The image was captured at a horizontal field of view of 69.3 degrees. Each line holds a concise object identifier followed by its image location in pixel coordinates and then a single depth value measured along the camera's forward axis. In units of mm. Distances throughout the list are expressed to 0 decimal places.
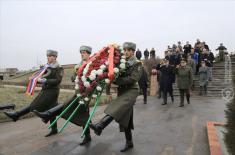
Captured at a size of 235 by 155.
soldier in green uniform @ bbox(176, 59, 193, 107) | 6946
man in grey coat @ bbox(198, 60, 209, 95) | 9449
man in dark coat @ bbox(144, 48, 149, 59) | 14719
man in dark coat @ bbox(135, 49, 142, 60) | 13602
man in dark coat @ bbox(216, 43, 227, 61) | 13756
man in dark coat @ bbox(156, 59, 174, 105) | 7354
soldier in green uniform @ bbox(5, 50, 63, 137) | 3823
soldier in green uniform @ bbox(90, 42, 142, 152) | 3096
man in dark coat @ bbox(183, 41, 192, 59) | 11665
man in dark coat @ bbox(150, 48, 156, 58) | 13790
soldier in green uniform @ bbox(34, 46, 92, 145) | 3468
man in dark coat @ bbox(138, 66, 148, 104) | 7752
